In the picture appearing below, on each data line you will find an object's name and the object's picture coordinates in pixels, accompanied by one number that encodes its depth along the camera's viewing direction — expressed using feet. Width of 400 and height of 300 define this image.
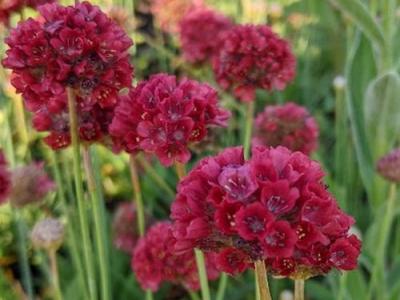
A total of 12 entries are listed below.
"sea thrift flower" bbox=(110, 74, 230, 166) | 1.13
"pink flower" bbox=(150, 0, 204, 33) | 2.18
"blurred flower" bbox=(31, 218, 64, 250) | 1.32
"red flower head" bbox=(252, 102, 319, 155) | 1.53
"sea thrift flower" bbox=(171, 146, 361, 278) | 0.96
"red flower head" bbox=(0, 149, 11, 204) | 1.34
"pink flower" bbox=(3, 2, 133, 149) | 1.12
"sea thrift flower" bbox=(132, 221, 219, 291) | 1.37
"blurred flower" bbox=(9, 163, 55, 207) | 1.47
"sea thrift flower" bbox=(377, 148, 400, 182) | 1.34
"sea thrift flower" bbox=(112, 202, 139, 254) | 1.69
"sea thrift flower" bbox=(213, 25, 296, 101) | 1.38
